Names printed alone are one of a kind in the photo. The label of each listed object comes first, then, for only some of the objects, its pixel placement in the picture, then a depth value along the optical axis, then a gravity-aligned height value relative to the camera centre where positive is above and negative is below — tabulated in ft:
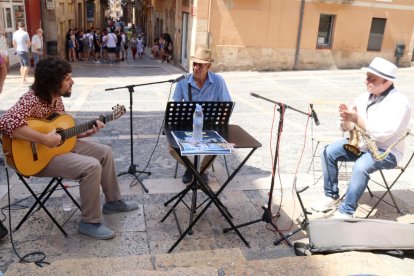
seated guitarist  10.41 -3.09
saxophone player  11.81 -2.50
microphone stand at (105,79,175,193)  15.52 -5.84
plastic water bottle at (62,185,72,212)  12.87 -6.00
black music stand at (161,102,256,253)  11.23 -2.80
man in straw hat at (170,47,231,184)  14.26 -2.23
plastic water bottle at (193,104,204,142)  10.94 -2.77
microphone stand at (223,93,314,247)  11.22 -5.50
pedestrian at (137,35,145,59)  69.08 -4.17
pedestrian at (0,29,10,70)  38.40 -3.14
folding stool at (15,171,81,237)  11.20 -5.49
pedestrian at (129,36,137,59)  69.62 -4.18
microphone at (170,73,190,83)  13.35 -1.80
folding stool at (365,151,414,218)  12.77 -5.58
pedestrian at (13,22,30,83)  36.14 -2.98
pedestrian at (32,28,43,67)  40.59 -3.04
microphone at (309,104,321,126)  10.66 -2.19
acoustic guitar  10.32 -3.41
